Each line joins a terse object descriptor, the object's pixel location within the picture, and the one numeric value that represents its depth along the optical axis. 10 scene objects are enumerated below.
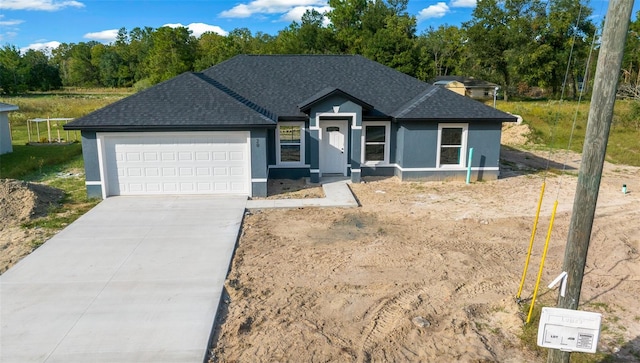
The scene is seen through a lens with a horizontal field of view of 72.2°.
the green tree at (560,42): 53.09
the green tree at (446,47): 70.56
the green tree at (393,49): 52.28
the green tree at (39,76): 73.88
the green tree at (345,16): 67.19
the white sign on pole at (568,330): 4.62
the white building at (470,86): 54.75
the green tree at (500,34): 54.94
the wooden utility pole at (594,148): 4.69
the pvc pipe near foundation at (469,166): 16.75
